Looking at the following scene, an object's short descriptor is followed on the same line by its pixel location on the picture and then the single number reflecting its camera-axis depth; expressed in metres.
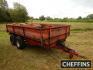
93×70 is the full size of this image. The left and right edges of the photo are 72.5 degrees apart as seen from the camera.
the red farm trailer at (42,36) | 2.99
